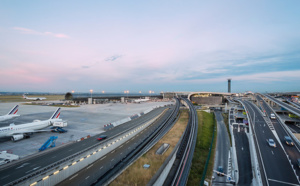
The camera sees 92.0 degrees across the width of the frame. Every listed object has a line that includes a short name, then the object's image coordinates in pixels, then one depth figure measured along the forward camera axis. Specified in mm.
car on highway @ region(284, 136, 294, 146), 41816
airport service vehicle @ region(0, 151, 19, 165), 28606
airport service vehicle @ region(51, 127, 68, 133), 49875
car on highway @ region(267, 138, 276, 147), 40097
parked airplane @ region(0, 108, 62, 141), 40812
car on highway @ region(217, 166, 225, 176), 31909
